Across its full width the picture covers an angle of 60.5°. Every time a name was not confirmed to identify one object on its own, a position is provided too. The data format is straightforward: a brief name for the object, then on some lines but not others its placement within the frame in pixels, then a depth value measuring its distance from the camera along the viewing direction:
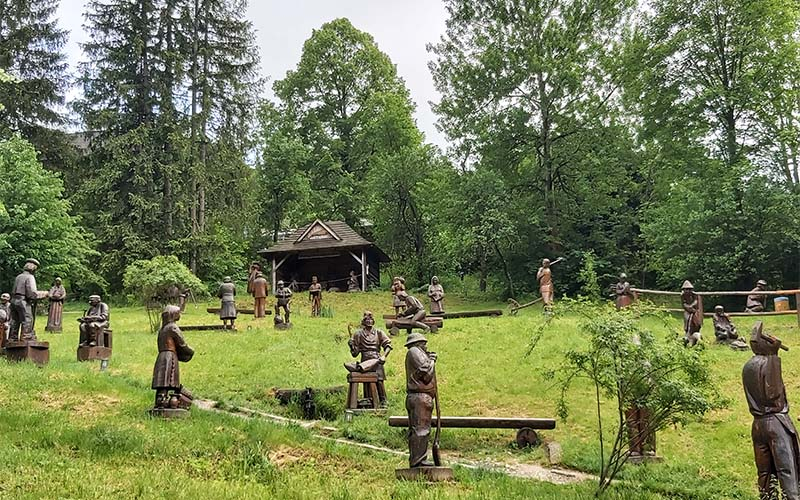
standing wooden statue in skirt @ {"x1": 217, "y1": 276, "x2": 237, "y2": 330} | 21.08
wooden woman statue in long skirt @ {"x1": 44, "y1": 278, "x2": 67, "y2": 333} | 21.25
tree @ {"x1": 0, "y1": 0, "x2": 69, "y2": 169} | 33.28
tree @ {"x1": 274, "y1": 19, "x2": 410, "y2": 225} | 45.69
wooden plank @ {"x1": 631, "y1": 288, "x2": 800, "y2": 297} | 18.58
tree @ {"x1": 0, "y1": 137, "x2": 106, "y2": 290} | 27.61
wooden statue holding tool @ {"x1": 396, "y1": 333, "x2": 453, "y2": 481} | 7.86
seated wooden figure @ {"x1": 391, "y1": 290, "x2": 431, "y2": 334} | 18.73
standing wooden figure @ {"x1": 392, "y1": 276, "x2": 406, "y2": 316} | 21.77
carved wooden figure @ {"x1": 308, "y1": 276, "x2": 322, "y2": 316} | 25.69
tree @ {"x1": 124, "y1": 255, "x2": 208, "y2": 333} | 25.50
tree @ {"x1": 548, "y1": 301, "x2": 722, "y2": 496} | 7.58
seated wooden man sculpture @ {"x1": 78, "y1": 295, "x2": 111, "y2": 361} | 15.50
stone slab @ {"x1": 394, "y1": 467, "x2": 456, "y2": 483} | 7.77
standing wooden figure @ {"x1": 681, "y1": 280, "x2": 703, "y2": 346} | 17.05
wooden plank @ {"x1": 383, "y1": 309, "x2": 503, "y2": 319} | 23.38
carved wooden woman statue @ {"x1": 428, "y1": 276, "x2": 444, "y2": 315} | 21.69
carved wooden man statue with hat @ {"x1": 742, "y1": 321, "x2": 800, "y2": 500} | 6.86
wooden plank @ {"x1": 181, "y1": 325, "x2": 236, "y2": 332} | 20.88
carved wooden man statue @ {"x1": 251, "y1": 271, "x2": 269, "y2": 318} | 25.03
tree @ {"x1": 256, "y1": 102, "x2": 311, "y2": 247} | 41.78
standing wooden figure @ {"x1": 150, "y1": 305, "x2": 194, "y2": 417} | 10.34
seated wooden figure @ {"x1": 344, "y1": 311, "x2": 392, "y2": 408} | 12.06
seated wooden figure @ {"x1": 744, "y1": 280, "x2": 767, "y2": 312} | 20.66
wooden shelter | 37.31
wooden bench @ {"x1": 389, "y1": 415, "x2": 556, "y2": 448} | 10.13
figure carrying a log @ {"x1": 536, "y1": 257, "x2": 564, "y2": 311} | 23.69
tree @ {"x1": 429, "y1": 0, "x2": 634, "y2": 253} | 32.72
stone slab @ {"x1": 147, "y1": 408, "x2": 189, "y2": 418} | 10.21
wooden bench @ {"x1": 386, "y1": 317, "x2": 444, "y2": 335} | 18.97
